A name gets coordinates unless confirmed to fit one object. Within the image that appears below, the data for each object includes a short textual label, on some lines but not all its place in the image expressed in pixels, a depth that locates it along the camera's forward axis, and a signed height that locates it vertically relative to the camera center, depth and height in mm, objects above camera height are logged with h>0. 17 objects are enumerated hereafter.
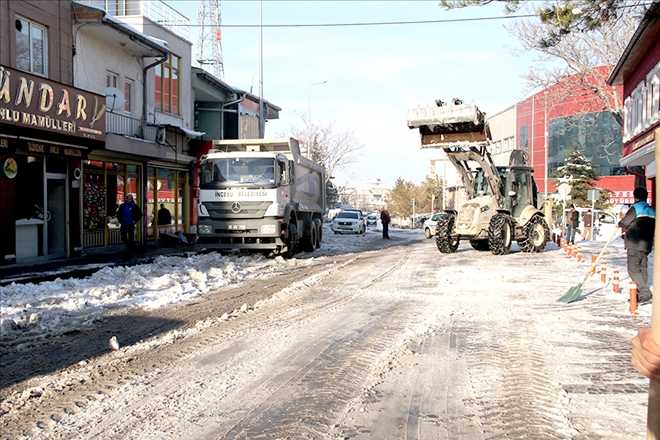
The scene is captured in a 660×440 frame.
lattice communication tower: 47469 +15512
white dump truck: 15508 +300
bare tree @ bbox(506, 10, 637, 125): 23109 +6245
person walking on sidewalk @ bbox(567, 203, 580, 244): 25219 -463
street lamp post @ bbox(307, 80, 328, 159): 45875 +6006
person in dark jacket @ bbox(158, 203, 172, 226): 23359 -179
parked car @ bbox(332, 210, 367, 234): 36594 -730
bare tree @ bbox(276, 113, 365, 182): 49341 +5397
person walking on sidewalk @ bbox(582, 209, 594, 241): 32509 -891
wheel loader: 16750 +759
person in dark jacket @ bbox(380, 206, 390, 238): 30794 -399
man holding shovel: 9125 -518
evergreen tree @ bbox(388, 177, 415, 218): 73000 +1816
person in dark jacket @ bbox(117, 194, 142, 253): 17062 -193
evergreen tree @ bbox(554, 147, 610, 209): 46719 +3170
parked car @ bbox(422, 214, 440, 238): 33469 -935
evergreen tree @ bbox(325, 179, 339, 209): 65875 +2052
